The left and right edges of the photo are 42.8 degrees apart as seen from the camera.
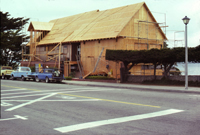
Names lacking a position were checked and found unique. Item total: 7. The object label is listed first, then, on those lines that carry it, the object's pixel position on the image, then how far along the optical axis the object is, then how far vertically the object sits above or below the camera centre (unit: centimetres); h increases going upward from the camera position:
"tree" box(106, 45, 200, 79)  2250 +148
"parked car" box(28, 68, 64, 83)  3024 -62
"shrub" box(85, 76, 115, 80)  3136 -91
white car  3525 -42
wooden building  3497 +479
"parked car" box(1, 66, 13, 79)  3906 -48
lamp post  1950 +118
